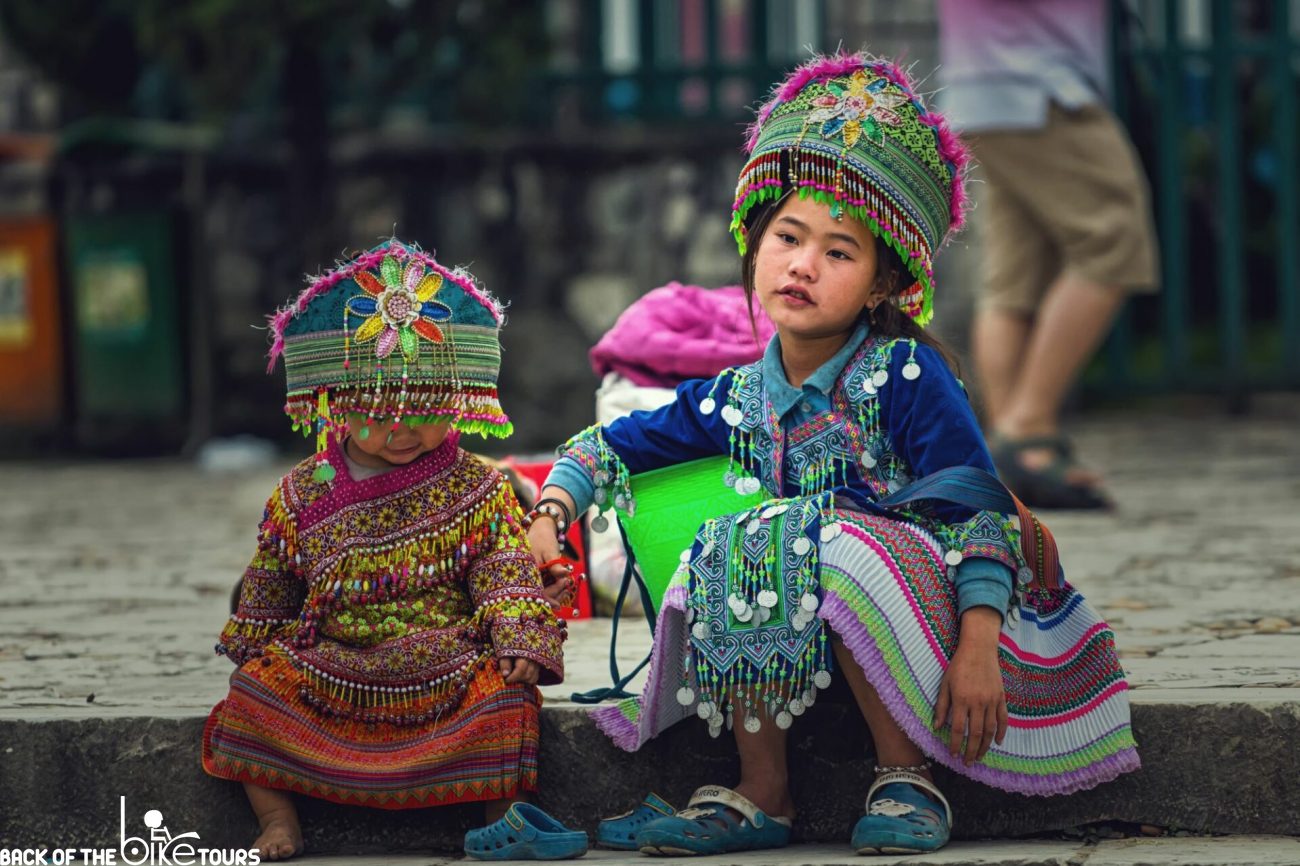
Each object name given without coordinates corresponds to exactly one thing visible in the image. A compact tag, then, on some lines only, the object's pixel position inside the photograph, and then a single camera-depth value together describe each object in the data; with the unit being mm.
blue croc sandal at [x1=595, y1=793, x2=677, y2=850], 6070
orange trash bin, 18000
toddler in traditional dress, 6070
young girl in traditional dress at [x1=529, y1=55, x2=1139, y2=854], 5781
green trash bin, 17797
